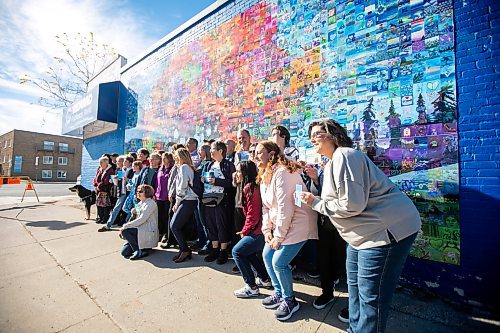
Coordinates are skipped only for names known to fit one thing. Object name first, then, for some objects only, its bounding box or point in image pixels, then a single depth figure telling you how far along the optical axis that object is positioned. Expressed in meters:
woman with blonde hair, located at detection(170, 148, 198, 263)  3.84
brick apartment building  37.73
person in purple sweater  4.80
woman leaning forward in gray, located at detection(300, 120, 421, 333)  1.59
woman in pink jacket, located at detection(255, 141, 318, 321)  2.34
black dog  7.23
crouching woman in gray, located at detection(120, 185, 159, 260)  4.08
